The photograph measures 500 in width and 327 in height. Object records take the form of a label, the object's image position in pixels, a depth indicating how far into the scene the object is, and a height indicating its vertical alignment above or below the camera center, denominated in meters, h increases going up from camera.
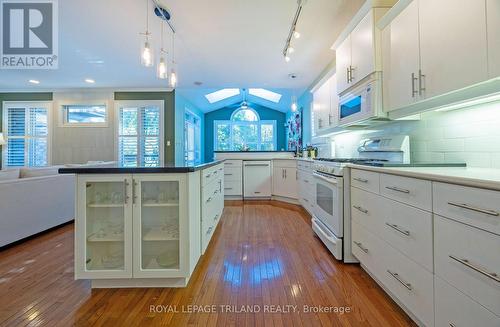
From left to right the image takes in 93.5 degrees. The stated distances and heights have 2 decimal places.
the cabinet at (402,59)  1.61 +0.79
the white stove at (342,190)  2.07 -0.23
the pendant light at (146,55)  2.14 +1.03
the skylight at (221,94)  7.71 +2.45
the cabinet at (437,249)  0.88 -0.40
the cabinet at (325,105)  3.08 +0.88
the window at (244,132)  9.55 +1.38
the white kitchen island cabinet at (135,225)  1.65 -0.44
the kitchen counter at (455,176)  0.86 -0.05
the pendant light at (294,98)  6.24 +1.83
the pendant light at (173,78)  2.61 +0.98
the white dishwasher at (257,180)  4.99 -0.30
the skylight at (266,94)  7.84 +2.47
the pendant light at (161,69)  2.28 +0.95
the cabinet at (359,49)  2.00 +1.11
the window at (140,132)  5.63 +0.83
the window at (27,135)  5.64 +0.77
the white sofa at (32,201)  2.41 -0.39
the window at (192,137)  6.88 +0.96
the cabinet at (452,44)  1.17 +0.67
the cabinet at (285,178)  4.61 -0.26
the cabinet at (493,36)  1.08 +0.60
